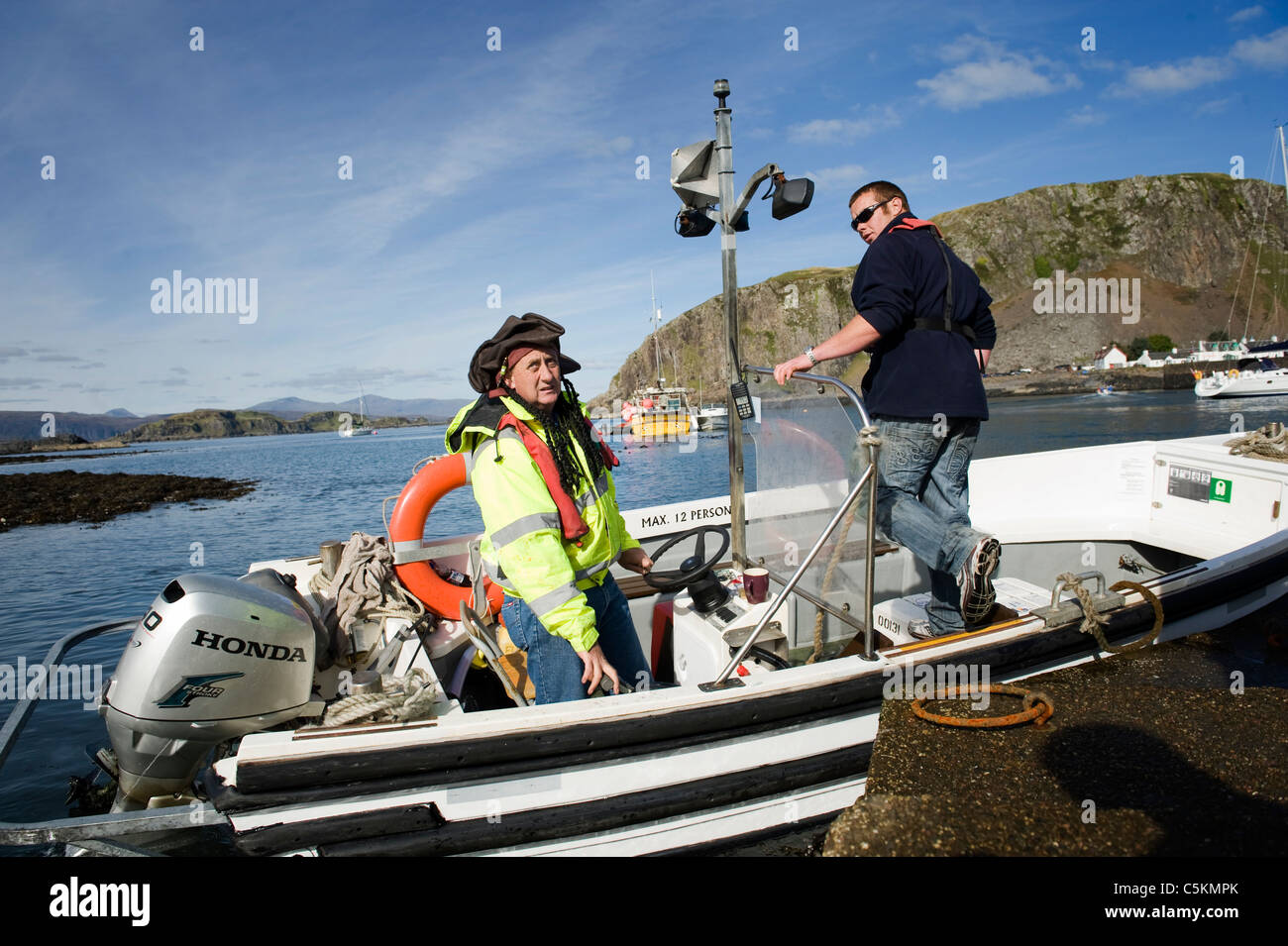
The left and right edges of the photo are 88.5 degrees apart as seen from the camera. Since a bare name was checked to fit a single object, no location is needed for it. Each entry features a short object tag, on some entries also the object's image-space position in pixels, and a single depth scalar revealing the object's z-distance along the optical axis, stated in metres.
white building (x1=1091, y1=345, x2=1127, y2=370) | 84.31
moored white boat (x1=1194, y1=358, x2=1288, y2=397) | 49.25
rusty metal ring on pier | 2.91
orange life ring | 4.02
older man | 2.48
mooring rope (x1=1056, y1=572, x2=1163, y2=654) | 3.23
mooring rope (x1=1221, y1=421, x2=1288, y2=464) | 5.23
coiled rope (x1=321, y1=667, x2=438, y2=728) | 2.60
